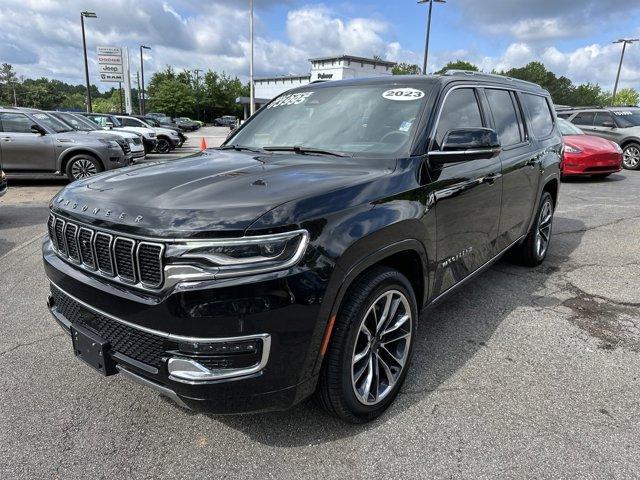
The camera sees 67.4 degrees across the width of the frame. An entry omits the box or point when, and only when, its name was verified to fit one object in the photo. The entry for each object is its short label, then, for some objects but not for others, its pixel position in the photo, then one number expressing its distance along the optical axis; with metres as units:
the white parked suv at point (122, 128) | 18.69
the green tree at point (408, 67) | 102.41
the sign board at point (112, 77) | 45.56
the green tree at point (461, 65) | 90.19
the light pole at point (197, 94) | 78.56
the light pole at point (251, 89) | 33.88
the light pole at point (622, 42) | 41.50
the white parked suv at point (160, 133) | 20.59
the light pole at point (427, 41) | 29.01
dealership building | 68.51
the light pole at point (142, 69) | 50.31
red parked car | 11.80
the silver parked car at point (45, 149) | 11.16
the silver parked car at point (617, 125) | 14.92
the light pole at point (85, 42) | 29.61
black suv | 1.99
